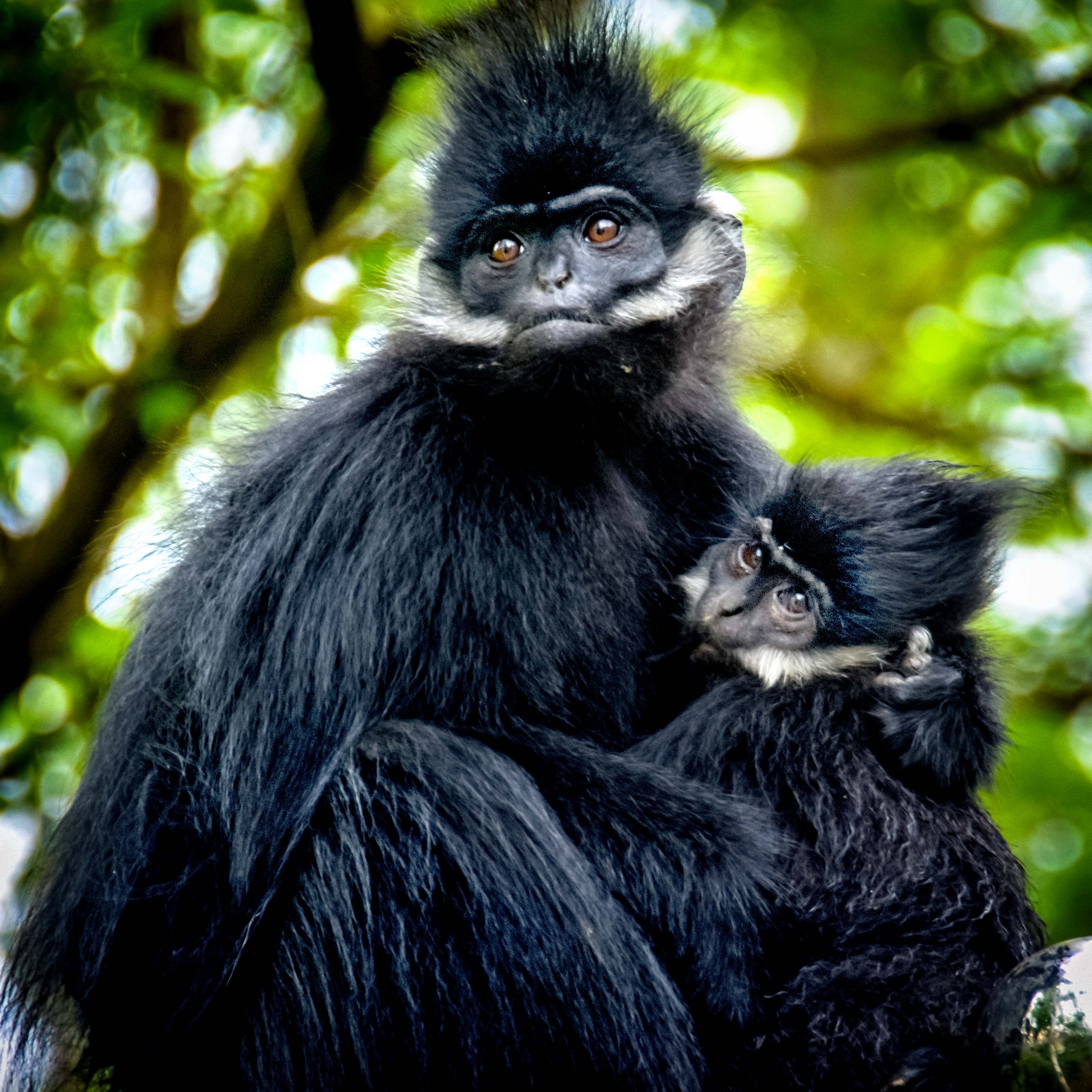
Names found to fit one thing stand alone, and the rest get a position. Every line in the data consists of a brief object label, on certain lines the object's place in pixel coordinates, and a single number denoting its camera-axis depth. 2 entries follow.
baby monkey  5.59
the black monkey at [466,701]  5.57
